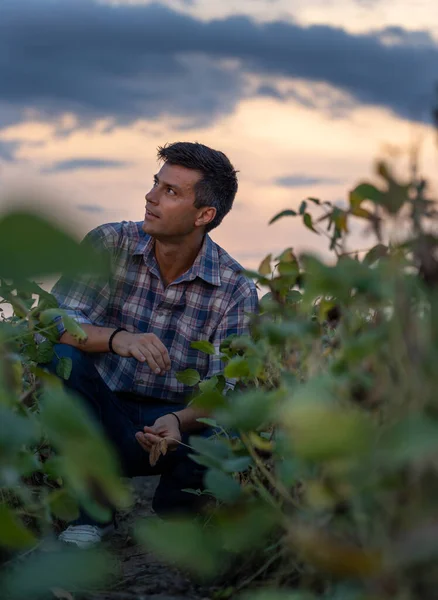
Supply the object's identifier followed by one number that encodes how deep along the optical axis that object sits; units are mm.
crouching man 3402
